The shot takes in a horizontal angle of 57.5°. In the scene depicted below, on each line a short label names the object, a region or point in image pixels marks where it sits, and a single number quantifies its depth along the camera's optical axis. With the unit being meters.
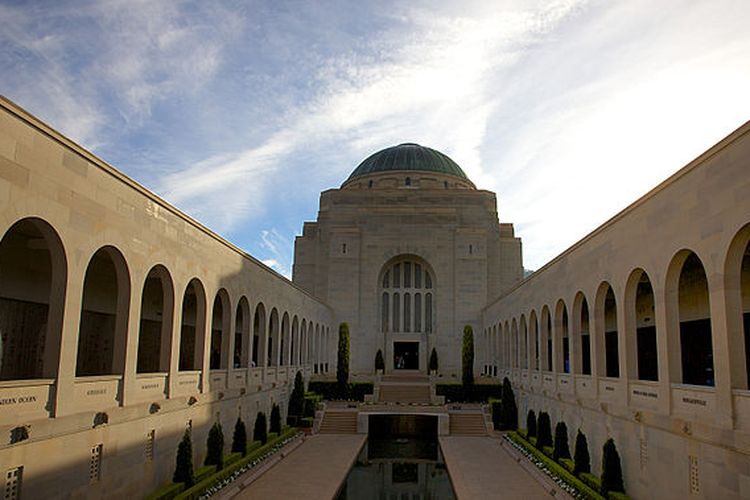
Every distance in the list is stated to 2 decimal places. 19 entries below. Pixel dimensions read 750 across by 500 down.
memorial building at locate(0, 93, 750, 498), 10.48
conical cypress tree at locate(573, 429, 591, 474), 17.41
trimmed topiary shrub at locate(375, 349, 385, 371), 43.53
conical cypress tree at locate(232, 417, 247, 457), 20.67
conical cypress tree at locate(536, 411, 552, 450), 22.22
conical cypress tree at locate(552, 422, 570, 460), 19.78
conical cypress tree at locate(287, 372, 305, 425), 29.22
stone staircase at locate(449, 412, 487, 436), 29.04
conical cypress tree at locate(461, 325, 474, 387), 33.81
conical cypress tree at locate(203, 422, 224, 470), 17.92
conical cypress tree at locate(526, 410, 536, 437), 24.56
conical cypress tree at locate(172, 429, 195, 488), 15.55
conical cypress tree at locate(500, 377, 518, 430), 28.83
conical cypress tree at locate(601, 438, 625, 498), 15.02
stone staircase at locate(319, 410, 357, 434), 29.68
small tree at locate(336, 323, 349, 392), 34.66
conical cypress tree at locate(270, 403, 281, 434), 26.03
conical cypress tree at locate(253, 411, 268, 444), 23.52
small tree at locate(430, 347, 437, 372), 43.59
